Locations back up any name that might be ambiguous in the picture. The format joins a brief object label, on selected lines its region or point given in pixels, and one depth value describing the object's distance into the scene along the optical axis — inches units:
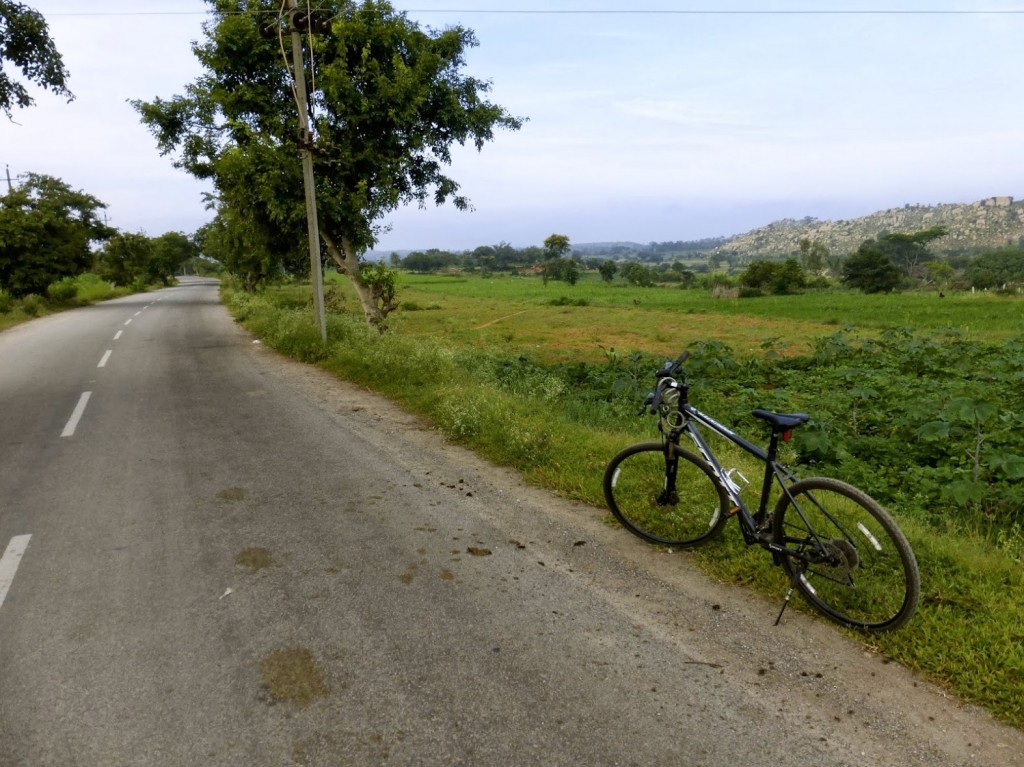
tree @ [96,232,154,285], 1740.9
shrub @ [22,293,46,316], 1015.6
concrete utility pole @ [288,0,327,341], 458.4
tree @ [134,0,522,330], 508.1
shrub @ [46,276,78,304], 1221.1
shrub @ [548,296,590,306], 1681.8
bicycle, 118.3
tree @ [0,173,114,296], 1074.7
